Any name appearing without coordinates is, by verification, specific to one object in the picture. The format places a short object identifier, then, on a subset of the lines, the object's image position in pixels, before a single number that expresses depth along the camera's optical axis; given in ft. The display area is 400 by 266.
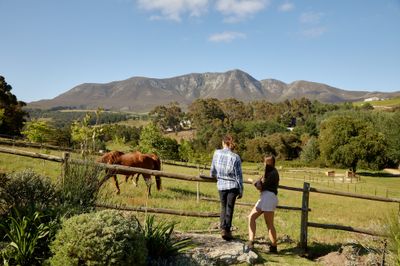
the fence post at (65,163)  19.70
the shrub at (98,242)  13.16
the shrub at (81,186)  18.15
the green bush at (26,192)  16.93
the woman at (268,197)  21.49
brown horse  40.69
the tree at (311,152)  228.43
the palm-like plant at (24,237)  13.91
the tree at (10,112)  131.54
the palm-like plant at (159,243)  16.49
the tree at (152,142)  112.68
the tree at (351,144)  185.57
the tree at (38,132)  90.43
